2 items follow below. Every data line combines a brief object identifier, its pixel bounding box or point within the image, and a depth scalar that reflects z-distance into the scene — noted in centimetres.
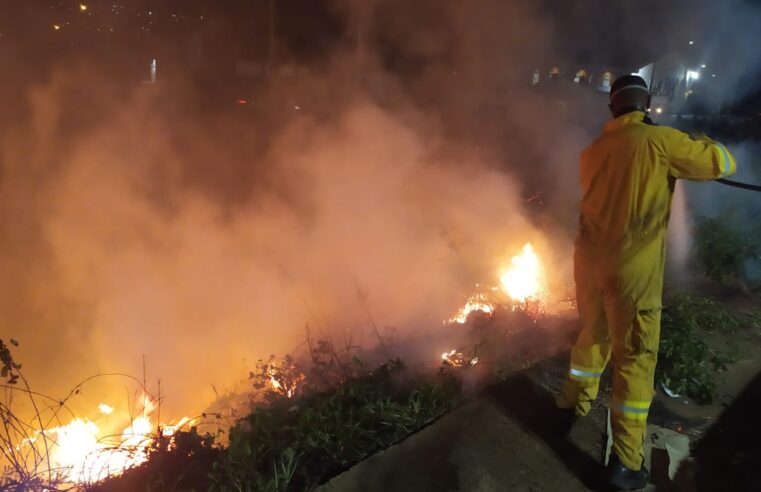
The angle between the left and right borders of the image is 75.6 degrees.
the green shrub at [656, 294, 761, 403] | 303
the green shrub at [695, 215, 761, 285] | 509
